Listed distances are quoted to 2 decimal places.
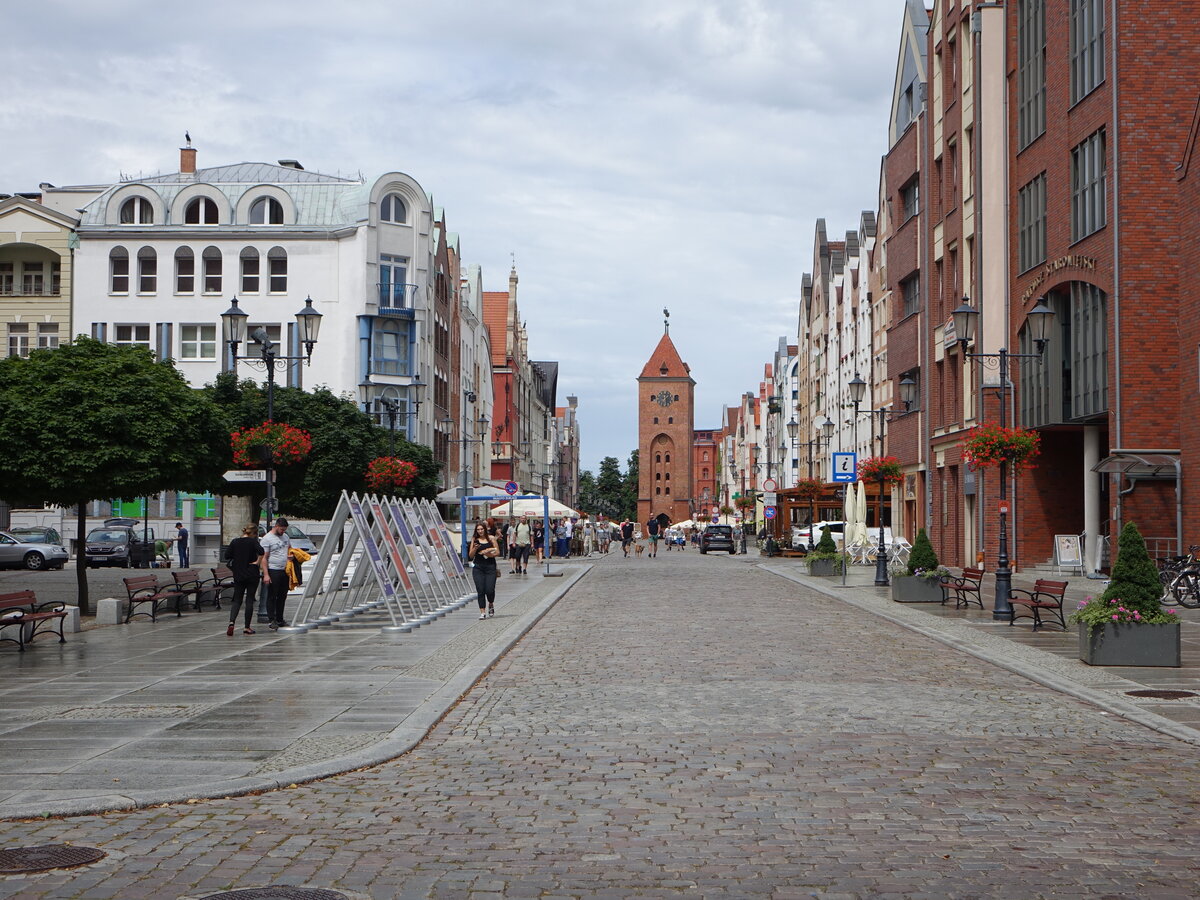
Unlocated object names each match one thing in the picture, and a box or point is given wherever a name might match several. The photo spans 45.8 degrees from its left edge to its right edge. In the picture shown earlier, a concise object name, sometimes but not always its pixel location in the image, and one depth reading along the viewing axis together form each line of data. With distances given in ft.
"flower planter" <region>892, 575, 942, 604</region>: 90.79
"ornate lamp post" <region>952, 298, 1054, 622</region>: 74.08
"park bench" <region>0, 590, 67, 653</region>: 56.49
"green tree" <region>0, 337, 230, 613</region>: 72.84
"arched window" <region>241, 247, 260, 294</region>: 217.36
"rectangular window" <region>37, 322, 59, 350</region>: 211.00
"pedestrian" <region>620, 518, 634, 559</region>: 238.95
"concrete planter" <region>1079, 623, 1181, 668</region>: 50.37
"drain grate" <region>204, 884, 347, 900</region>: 19.44
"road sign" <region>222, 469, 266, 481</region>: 76.92
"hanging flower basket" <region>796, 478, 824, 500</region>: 202.18
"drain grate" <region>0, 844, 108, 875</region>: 21.11
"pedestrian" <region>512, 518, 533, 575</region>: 143.54
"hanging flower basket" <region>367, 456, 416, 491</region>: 124.77
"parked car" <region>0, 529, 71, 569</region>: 158.20
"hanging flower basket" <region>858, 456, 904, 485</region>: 140.77
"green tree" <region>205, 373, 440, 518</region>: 158.61
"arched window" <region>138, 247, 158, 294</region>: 214.48
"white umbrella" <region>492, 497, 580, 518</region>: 168.04
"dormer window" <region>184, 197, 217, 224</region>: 218.38
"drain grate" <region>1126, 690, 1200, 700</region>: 41.98
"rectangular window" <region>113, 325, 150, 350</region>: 212.43
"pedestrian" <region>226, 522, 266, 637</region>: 66.28
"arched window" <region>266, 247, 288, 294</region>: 217.56
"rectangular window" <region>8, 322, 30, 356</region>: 208.58
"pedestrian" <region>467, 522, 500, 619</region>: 77.71
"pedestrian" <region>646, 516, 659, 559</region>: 218.52
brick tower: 582.35
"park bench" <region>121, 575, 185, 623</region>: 74.54
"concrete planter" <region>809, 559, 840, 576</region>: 134.00
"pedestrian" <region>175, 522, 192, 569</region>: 166.35
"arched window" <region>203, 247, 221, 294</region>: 216.13
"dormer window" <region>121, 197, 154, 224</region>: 217.36
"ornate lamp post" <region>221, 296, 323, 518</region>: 81.10
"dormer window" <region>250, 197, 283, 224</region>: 219.61
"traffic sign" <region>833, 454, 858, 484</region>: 114.01
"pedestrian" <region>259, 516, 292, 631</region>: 69.36
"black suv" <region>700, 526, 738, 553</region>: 243.60
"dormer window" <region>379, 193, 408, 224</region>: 223.51
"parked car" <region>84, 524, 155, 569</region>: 163.01
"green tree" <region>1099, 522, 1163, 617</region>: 50.52
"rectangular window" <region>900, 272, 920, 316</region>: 173.27
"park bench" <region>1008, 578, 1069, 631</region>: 66.90
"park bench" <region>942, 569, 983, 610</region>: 86.07
